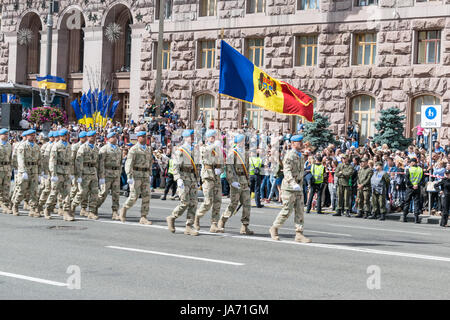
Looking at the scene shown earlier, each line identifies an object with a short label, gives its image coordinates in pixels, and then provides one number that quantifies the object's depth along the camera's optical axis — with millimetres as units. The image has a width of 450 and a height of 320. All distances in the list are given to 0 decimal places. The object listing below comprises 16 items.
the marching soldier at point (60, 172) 16922
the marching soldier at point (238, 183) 14758
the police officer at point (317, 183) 22219
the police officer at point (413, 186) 20312
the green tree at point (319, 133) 30016
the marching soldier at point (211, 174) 14578
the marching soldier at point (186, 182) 14523
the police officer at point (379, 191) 20703
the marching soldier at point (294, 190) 13578
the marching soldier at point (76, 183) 17297
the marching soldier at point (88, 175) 17062
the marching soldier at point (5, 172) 18125
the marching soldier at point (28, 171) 17547
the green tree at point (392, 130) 28641
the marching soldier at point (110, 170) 17312
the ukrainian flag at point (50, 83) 33031
